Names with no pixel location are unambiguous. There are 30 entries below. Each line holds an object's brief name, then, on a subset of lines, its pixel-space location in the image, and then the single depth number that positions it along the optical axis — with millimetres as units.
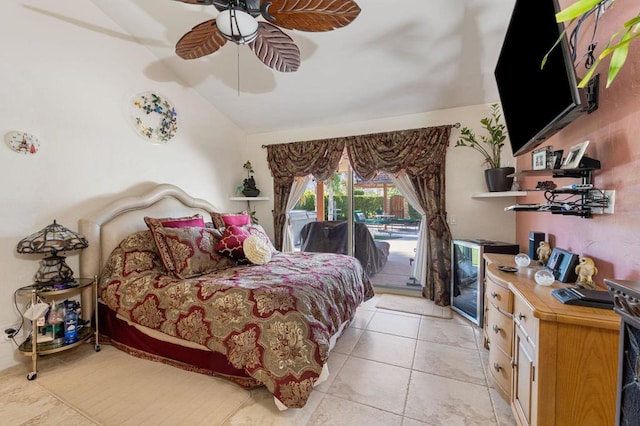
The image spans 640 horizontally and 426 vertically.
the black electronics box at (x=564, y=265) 1590
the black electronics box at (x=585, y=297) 1209
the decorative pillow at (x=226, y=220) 3307
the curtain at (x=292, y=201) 4340
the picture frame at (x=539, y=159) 1753
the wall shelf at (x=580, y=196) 1480
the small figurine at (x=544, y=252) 2055
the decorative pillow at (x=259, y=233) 3111
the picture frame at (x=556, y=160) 1667
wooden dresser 1141
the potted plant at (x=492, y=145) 3070
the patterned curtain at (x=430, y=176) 3486
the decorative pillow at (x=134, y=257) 2396
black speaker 2209
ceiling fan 1638
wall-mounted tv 1341
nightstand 2032
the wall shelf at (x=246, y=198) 4363
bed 1706
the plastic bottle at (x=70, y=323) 2193
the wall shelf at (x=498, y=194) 2860
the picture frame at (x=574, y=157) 1479
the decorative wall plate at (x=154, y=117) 3086
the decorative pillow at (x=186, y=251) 2383
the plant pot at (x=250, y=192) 4422
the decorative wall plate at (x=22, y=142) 2154
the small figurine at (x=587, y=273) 1448
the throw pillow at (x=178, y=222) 2602
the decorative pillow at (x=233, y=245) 2727
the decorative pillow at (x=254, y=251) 2766
